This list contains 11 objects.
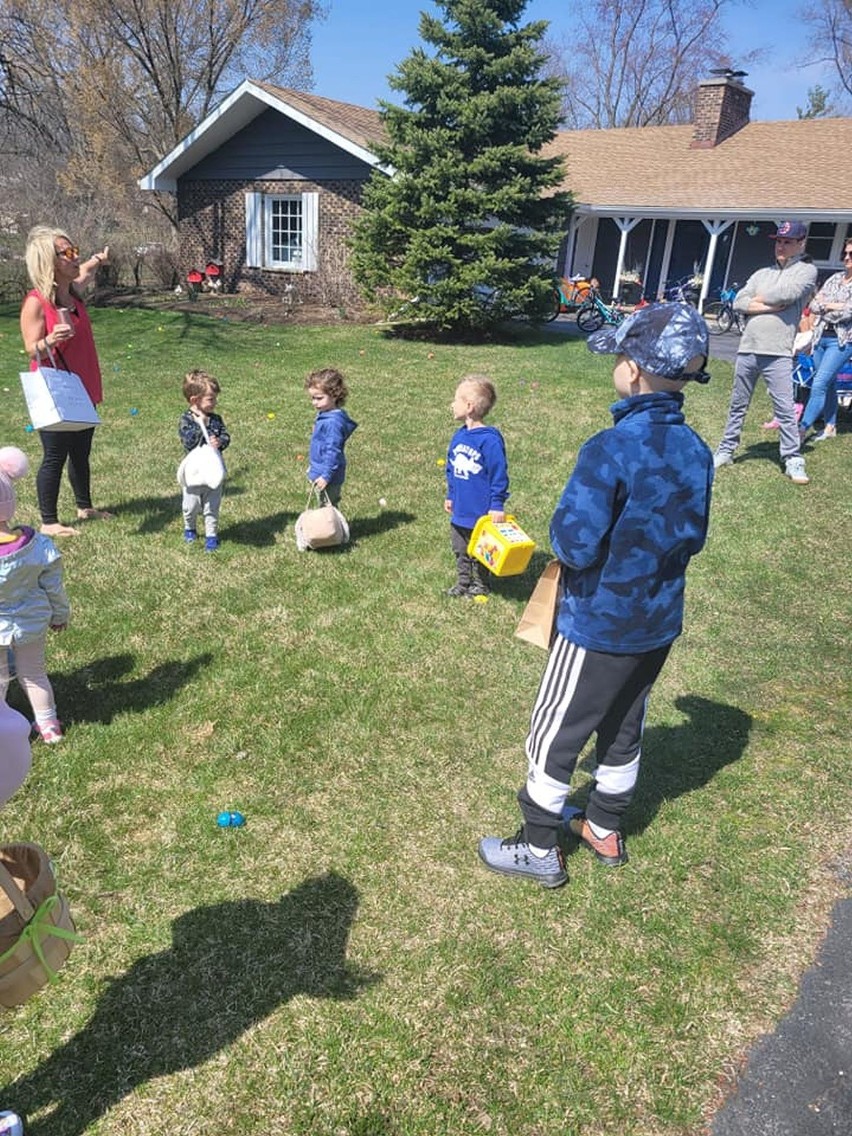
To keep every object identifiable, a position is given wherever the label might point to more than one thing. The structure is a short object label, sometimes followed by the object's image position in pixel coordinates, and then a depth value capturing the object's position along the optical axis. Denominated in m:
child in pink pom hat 3.12
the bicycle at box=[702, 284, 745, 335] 19.20
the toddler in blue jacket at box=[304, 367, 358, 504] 5.43
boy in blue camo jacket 2.39
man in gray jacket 6.81
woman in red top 5.12
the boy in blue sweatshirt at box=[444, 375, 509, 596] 4.68
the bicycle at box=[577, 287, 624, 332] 17.95
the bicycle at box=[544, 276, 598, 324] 20.28
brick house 18.00
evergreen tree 13.79
